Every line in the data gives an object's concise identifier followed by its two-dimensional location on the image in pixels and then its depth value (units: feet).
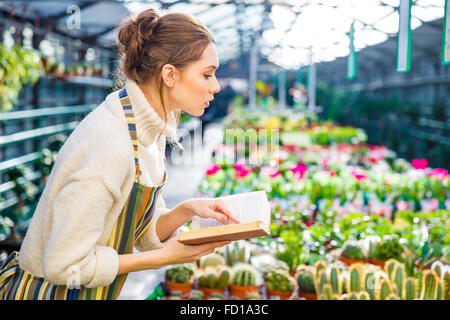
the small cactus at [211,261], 8.32
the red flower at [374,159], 17.48
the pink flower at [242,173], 13.93
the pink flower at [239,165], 14.48
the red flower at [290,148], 19.67
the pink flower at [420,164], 15.23
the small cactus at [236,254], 8.54
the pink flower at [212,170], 13.98
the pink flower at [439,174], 13.76
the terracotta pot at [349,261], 8.40
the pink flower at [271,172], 13.84
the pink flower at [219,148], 18.93
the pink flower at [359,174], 13.25
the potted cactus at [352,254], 8.42
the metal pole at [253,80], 31.24
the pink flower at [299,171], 13.94
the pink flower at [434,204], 11.32
